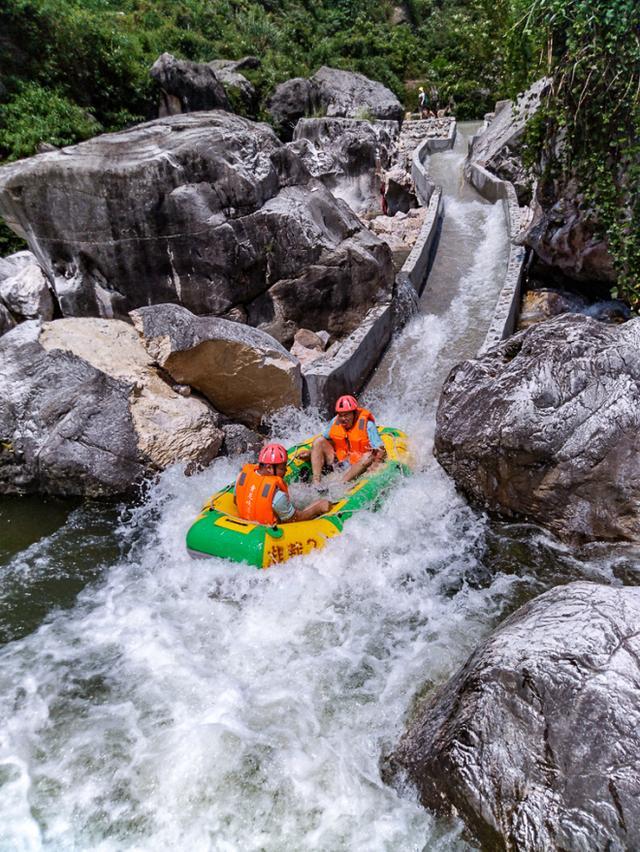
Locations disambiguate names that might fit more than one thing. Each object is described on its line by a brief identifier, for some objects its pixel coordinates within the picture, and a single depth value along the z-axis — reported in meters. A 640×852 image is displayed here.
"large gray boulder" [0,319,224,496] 7.43
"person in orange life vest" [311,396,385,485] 7.20
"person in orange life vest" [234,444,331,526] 6.17
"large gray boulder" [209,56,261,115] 23.69
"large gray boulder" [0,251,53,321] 9.67
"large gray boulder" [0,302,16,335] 9.26
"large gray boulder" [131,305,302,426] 8.27
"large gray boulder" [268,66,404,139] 24.94
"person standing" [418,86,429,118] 28.98
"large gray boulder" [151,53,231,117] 19.62
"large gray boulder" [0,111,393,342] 9.37
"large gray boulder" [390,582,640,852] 2.87
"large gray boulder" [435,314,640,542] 5.79
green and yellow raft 5.98
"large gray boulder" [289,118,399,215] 19.92
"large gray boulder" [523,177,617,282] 9.30
